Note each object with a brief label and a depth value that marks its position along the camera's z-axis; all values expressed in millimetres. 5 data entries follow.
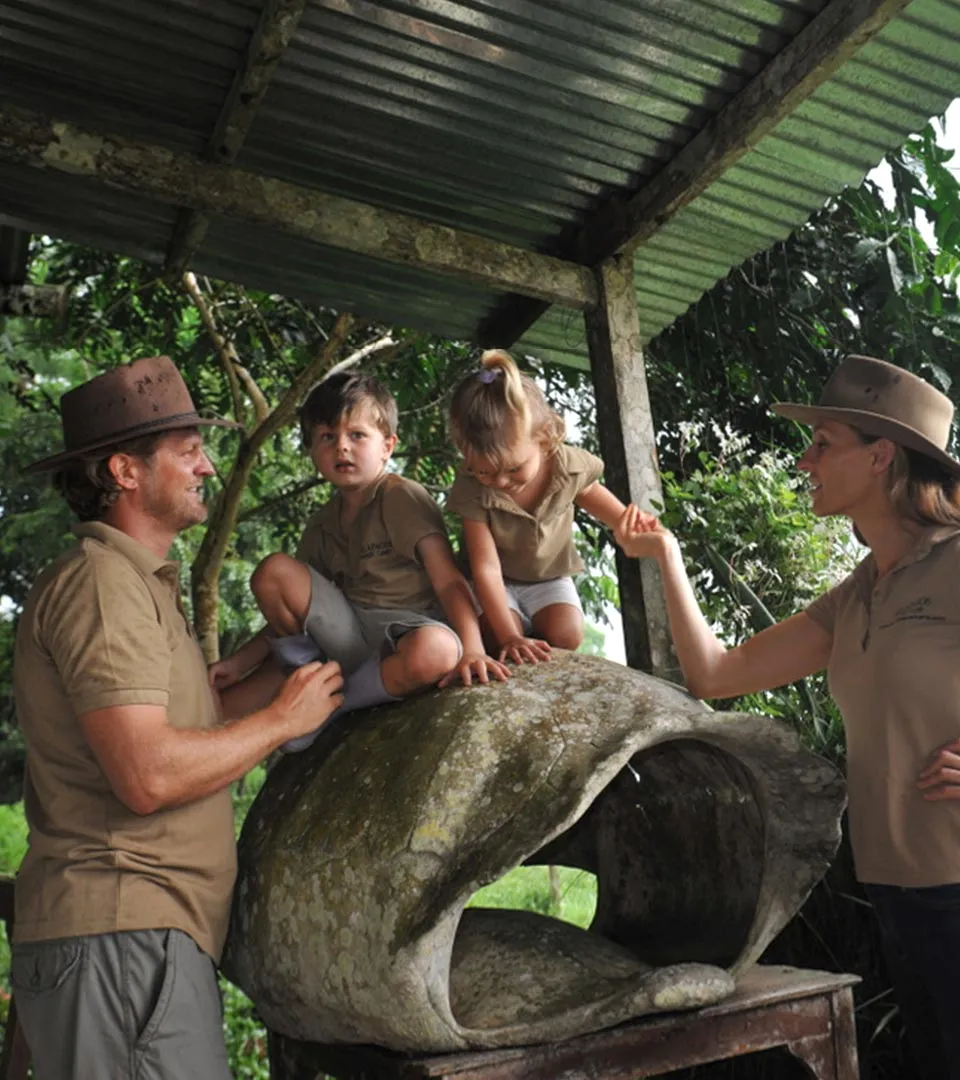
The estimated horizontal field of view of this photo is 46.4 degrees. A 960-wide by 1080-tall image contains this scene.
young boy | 2836
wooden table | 2309
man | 2254
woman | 2520
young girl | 3137
